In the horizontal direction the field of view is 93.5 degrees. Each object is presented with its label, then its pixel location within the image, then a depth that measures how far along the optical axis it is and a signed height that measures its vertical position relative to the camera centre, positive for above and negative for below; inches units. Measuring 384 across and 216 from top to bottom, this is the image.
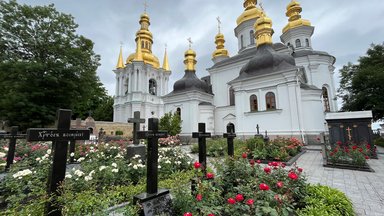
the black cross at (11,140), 233.8 -6.6
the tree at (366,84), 652.1 +176.3
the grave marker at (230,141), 196.2 -9.5
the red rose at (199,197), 99.3 -35.5
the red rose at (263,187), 100.1 -30.4
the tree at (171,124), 781.1 +40.4
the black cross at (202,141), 170.2 -7.8
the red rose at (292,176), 122.3 -30.3
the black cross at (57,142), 91.6 -4.2
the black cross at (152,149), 126.6 -11.5
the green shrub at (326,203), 111.3 -48.0
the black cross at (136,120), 301.3 +22.1
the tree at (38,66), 627.5 +249.8
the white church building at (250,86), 610.5 +213.4
